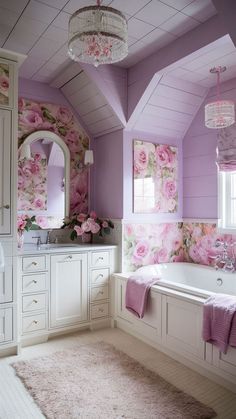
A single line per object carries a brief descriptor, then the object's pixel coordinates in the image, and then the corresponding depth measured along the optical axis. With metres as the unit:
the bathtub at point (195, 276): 2.97
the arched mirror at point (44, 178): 3.15
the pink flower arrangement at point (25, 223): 2.96
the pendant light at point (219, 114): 2.49
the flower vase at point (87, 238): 3.46
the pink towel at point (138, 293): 2.68
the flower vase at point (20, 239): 2.89
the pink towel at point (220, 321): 1.98
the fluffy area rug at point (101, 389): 1.81
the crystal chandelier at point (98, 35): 1.57
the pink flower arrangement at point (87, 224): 3.23
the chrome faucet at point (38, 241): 3.10
